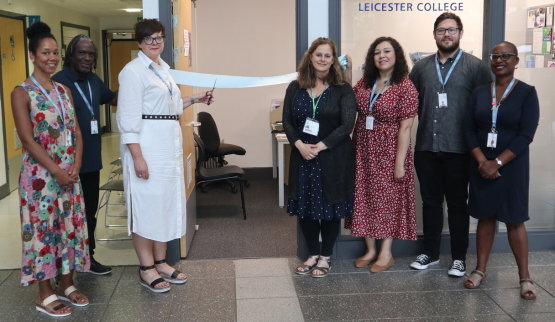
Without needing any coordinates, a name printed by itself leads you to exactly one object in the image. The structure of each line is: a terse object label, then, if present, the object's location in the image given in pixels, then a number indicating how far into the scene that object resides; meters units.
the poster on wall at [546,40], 3.99
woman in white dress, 3.32
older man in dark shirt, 3.53
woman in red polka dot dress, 3.60
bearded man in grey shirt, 3.63
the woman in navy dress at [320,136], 3.55
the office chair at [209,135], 6.29
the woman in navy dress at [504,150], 3.29
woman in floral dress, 3.03
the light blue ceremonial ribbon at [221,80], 3.99
